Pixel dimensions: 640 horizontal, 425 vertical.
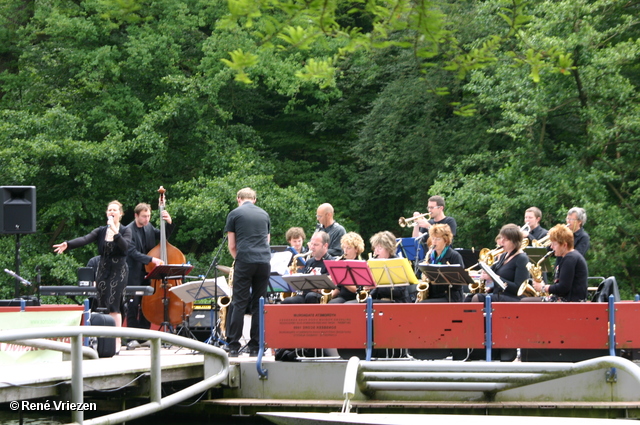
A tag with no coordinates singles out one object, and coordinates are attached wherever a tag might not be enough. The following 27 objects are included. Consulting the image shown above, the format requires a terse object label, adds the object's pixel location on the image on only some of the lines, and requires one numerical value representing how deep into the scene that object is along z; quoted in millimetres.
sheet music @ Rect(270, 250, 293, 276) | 21000
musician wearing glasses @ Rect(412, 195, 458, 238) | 22125
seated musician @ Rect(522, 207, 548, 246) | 22562
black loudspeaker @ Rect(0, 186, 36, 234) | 21469
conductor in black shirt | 17953
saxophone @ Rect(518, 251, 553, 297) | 17422
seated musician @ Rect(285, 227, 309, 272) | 23312
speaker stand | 20872
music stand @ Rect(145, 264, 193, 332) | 21312
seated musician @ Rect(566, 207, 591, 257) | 21234
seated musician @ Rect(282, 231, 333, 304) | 19641
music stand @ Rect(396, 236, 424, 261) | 23172
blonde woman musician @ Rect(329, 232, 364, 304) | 18437
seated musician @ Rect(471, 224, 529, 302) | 17141
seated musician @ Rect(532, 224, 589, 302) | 16703
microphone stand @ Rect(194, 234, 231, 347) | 19437
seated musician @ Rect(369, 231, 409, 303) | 17781
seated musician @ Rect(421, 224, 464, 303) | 17906
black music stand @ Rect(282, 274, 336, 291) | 17906
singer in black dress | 20084
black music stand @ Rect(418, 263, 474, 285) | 16641
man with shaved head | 21312
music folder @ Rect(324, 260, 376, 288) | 16719
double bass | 22859
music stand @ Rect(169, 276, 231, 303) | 19656
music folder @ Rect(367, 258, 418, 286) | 16797
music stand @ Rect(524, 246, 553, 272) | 20250
